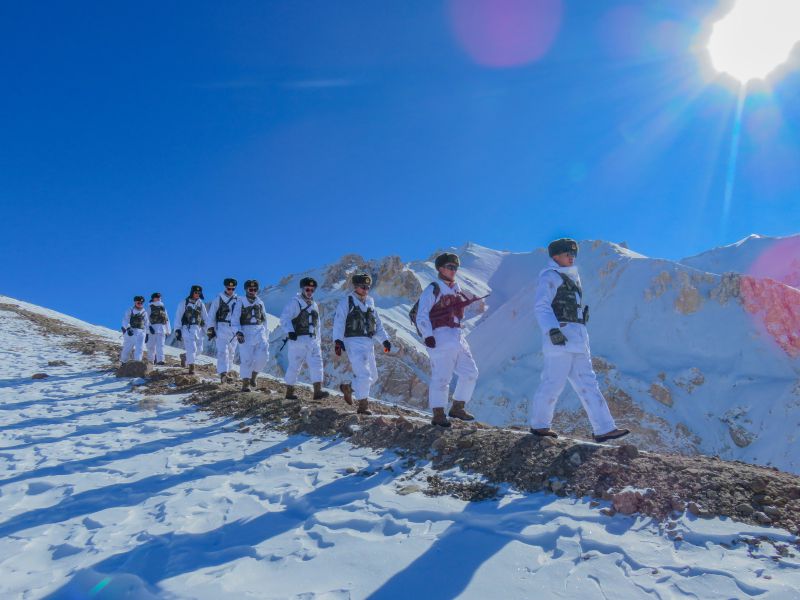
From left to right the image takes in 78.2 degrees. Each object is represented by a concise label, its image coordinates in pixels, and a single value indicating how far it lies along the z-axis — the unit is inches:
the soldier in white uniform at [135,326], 556.7
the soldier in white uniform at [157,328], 572.4
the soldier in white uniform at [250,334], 401.1
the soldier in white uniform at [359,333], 298.8
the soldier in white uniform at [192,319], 507.6
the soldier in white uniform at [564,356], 202.4
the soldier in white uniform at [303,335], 346.9
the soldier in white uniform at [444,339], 245.4
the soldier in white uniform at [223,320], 441.4
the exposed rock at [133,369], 468.3
